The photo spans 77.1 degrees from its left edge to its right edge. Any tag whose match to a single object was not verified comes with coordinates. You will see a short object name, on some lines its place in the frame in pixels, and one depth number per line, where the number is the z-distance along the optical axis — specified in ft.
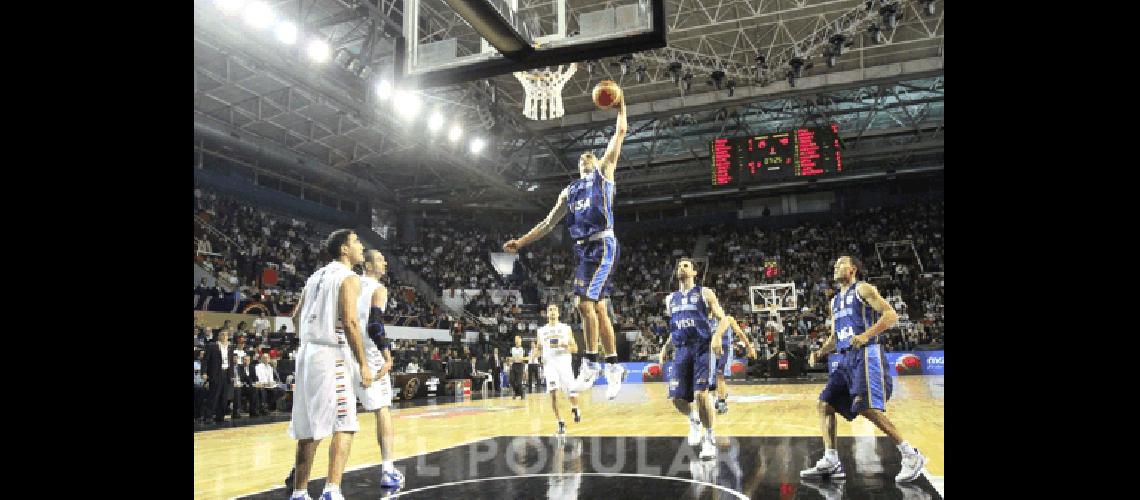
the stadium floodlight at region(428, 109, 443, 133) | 60.03
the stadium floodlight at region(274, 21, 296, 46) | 44.14
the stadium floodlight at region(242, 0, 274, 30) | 40.55
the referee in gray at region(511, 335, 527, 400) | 56.24
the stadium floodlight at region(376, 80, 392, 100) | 52.54
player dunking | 15.19
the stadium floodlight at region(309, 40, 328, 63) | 47.21
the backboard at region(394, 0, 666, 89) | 15.66
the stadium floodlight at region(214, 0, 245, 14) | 39.29
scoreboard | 61.00
